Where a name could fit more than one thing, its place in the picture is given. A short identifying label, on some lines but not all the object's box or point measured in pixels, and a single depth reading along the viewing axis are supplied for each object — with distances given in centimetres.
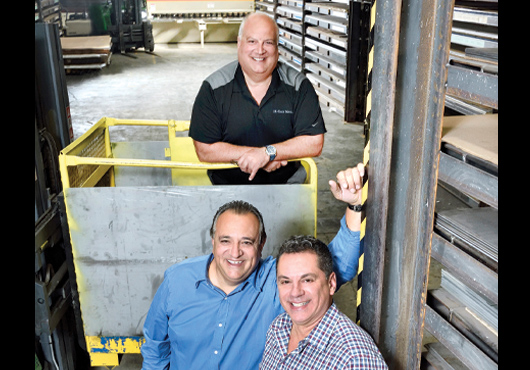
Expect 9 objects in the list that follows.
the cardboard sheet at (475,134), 150
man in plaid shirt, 191
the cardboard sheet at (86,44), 1366
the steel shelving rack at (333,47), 855
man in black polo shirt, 309
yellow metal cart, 285
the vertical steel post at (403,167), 164
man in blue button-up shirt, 239
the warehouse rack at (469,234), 147
